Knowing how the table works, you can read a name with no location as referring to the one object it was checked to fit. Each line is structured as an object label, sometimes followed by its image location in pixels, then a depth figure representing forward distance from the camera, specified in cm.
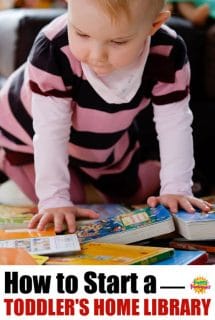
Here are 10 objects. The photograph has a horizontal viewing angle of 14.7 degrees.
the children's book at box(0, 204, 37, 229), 139
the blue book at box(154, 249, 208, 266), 120
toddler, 130
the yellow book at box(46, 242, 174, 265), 119
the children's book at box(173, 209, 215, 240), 129
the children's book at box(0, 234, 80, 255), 123
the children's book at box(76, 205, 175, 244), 130
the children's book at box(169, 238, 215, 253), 129
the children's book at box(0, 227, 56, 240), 129
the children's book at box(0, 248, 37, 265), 117
